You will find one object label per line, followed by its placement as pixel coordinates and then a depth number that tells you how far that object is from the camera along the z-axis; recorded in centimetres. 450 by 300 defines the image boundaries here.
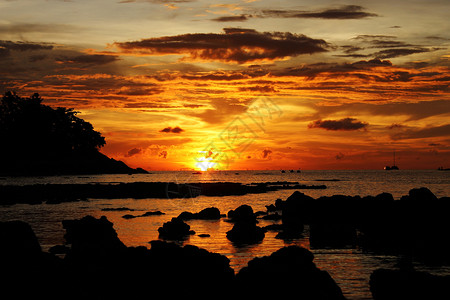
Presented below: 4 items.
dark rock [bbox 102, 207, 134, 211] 6389
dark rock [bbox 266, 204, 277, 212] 6505
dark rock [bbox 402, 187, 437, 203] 4731
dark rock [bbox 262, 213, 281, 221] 5391
